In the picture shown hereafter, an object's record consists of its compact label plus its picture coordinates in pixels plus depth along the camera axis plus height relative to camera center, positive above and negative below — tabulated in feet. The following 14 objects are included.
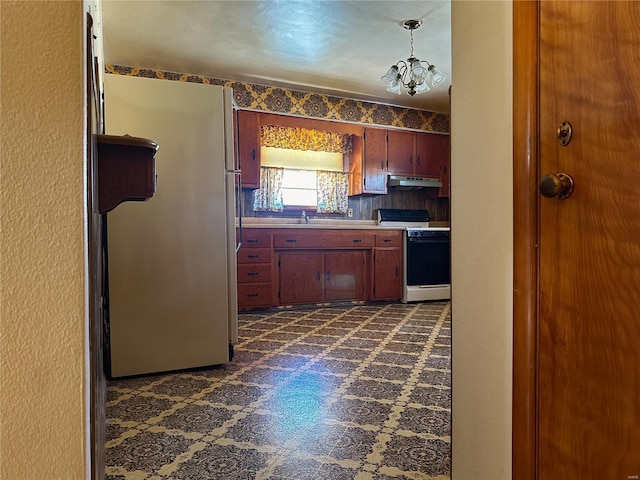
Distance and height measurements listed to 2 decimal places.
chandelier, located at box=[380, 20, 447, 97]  10.69 +4.20
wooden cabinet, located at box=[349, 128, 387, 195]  16.19 +2.85
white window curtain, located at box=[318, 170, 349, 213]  16.44 +1.73
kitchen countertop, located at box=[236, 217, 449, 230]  13.71 +0.45
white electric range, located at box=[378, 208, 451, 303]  15.44 -1.15
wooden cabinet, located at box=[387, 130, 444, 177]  16.77 +3.39
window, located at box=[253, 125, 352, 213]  15.42 +2.55
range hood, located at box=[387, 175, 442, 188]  16.56 +2.15
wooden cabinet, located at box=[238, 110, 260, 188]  14.19 +3.02
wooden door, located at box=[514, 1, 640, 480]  2.08 -0.12
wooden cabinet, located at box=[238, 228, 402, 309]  13.41 -1.09
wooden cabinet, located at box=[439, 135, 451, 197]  17.72 +2.79
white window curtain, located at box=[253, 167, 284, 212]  15.16 +1.63
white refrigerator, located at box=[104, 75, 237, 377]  7.37 -0.04
